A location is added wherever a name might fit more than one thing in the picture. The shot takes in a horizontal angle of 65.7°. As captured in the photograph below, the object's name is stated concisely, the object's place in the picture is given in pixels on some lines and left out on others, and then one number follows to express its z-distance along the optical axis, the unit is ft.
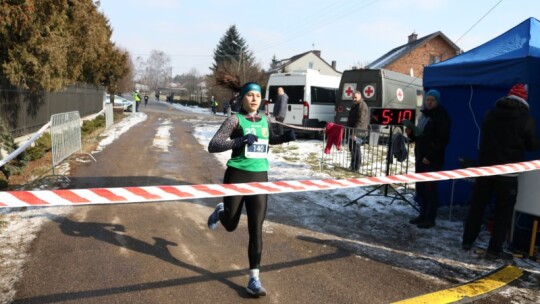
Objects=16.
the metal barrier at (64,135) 27.50
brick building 135.33
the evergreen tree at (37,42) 30.36
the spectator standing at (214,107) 138.43
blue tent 17.24
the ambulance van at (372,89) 47.32
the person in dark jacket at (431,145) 18.93
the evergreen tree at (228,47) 202.17
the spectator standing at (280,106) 41.27
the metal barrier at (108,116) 64.28
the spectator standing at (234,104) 41.76
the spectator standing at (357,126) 32.19
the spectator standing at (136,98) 111.07
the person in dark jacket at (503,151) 15.16
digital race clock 25.41
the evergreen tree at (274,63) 234.46
